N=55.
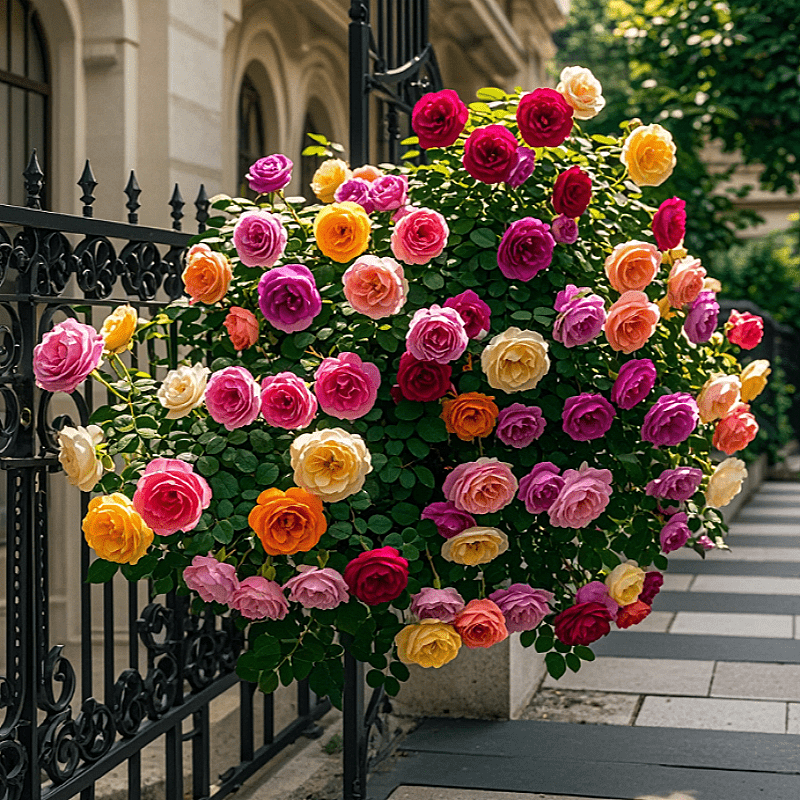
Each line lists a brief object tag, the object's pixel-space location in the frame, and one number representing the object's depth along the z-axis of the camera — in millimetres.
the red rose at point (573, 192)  3352
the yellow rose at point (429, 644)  3195
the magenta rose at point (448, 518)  3230
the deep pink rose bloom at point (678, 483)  3375
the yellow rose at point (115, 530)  2900
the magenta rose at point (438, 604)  3213
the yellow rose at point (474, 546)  3199
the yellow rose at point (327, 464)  2951
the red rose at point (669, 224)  3533
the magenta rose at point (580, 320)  3238
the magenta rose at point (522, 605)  3330
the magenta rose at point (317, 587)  3045
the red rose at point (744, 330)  3994
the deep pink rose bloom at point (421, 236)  3305
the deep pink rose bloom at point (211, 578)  3074
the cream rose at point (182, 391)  3113
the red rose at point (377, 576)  2992
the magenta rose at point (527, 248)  3311
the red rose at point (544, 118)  3367
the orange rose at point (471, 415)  3217
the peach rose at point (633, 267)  3344
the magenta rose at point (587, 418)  3225
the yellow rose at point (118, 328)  3316
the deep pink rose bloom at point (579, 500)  3170
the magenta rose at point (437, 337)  3107
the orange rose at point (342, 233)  3348
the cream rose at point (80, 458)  3012
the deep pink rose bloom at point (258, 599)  3096
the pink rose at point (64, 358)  2943
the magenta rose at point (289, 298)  3254
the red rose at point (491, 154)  3367
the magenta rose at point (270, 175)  3645
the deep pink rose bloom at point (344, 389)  3148
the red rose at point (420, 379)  3195
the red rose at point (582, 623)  3279
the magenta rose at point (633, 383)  3252
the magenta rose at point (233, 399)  3078
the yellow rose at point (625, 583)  3354
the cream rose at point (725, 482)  3586
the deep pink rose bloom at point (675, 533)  3439
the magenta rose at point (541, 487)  3215
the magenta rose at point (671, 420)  3273
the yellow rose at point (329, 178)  3781
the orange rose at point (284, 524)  2957
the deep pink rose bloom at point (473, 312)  3273
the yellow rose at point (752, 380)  3861
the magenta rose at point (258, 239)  3311
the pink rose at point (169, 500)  2891
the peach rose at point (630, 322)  3260
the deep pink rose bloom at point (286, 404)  3057
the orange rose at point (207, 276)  3363
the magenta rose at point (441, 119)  3504
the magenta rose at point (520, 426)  3242
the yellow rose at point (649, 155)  3525
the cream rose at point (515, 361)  3156
